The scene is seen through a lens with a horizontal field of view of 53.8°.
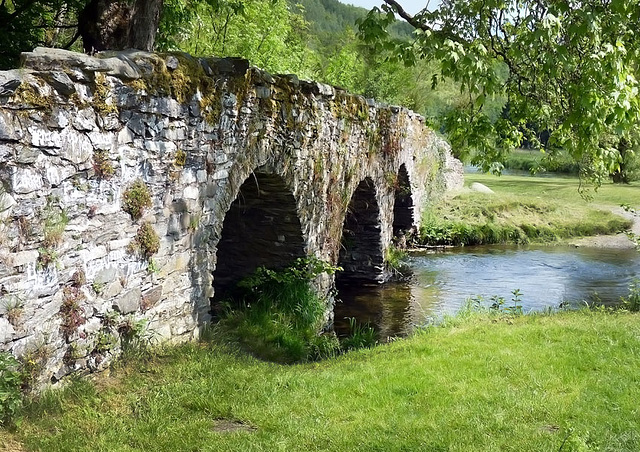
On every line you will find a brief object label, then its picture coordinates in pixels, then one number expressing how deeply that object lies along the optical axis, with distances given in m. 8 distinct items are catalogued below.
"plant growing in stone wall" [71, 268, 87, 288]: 4.32
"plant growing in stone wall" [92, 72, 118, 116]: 4.40
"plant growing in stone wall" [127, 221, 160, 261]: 5.01
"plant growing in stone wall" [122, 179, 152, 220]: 4.85
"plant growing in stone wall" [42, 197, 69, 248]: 4.01
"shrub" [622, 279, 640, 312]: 8.82
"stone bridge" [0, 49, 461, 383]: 3.87
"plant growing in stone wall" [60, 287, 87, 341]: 4.21
